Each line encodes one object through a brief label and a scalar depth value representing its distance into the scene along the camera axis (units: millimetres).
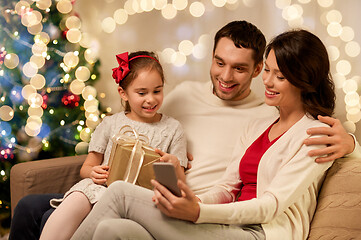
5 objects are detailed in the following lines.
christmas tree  2976
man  2045
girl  1926
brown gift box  1741
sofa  1528
